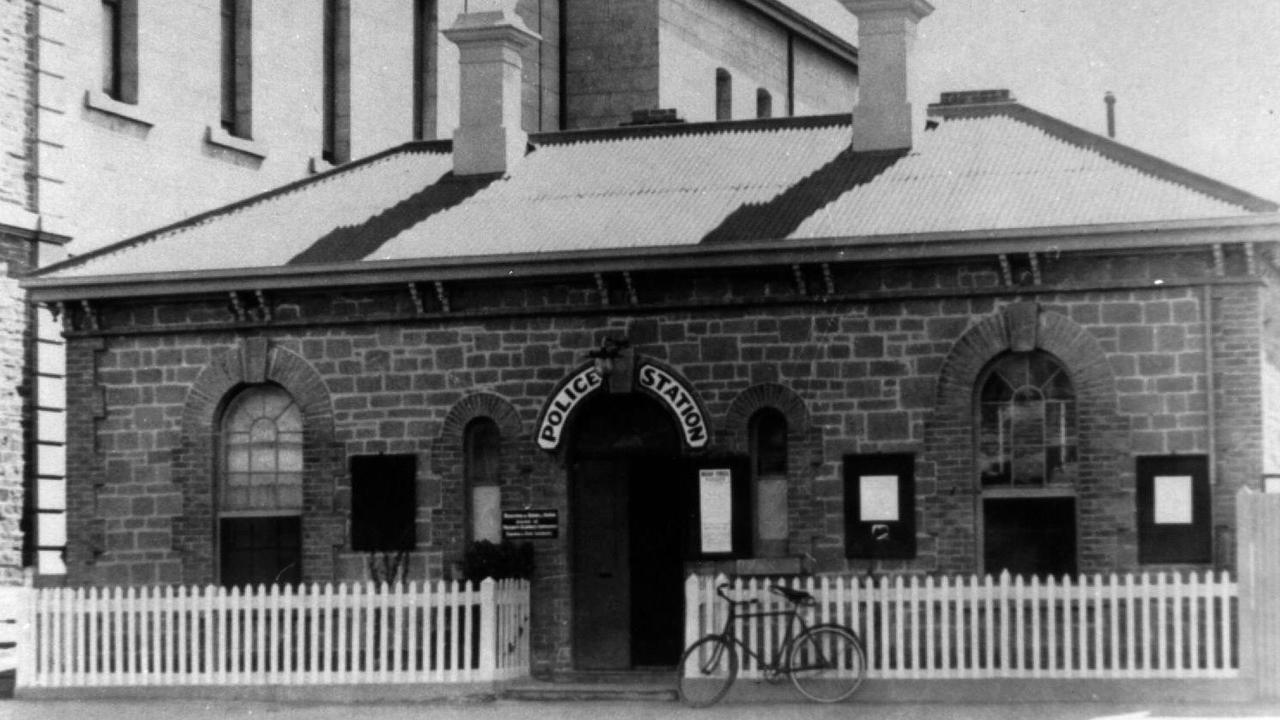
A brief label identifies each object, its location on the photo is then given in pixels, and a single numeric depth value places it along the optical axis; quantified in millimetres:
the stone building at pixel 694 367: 19281
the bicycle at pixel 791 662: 18359
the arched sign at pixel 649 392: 20516
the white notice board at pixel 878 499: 19844
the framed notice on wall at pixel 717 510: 20406
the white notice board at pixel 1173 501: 19047
